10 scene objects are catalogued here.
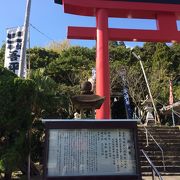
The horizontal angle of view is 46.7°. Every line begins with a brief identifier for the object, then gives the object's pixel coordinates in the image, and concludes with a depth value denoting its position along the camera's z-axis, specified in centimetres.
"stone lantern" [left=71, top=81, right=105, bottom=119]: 476
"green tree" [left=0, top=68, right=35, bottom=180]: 507
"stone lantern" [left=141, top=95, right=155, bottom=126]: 1132
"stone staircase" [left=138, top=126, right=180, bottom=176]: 690
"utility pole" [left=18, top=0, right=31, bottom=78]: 651
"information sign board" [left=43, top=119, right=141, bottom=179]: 355
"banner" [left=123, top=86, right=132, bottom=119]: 1259
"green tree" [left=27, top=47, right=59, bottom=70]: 2026
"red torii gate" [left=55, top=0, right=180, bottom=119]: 896
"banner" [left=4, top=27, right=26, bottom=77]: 717
